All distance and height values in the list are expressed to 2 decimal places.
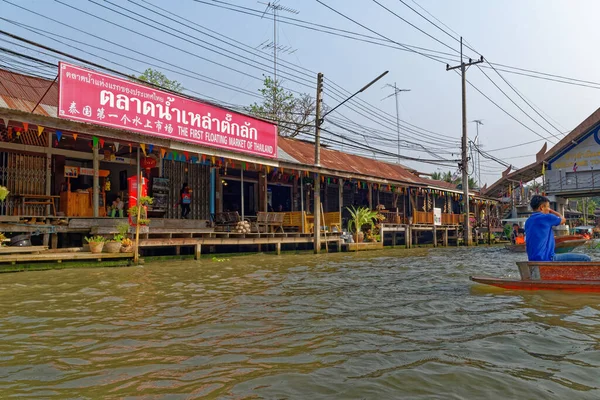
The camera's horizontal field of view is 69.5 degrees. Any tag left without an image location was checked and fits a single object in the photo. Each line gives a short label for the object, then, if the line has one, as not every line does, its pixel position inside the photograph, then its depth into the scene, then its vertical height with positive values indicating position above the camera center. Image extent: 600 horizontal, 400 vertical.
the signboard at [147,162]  14.42 +2.12
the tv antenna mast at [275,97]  31.80 +9.35
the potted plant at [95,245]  10.19 -0.44
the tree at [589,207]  52.78 +1.63
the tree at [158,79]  29.83 +10.23
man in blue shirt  6.45 -0.21
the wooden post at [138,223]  10.71 +0.07
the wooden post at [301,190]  19.57 +1.54
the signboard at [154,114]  9.93 +2.99
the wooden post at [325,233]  16.68 -0.36
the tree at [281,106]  31.86 +8.80
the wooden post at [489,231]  27.13 -0.61
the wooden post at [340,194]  19.59 +1.35
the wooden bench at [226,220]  14.97 +0.16
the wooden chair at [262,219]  15.36 +0.18
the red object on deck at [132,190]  10.88 +0.90
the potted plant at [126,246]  10.67 -0.50
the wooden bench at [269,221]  15.41 +0.11
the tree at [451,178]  49.63 +5.18
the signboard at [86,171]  13.87 +1.78
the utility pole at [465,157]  23.92 +3.57
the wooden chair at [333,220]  17.75 +0.13
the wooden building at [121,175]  10.88 +1.86
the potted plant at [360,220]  18.61 +0.12
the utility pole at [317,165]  16.12 +2.19
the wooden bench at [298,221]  16.55 +0.10
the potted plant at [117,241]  10.41 -0.37
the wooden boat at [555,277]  6.26 -0.85
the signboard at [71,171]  13.45 +1.73
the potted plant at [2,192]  9.30 +0.75
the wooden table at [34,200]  11.76 +0.77
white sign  23.50 +0.32
